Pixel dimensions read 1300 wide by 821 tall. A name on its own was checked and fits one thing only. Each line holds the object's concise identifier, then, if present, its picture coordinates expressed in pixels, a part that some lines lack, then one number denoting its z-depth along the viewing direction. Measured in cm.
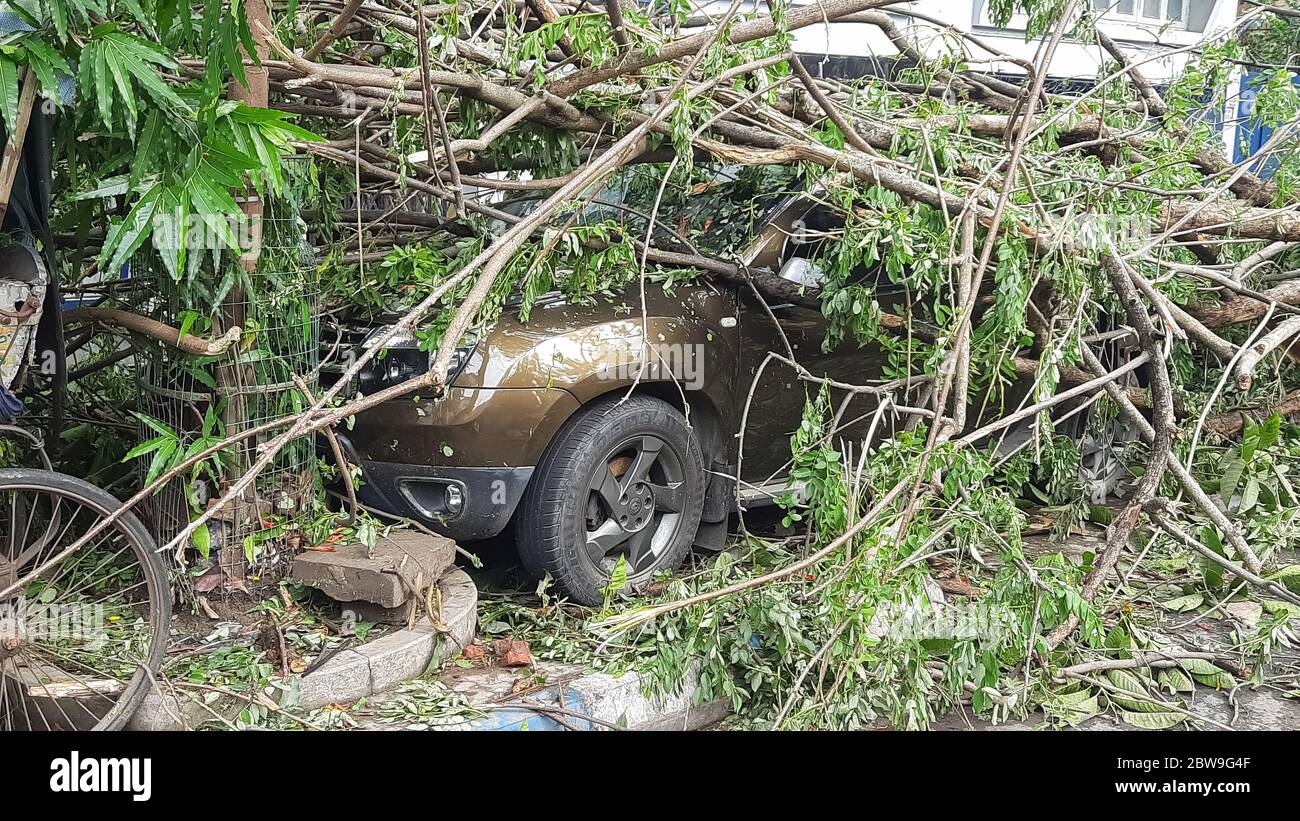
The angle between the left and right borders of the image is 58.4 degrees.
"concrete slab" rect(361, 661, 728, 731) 393
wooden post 378
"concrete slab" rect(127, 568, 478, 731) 368
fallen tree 386
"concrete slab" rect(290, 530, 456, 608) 417
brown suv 452
